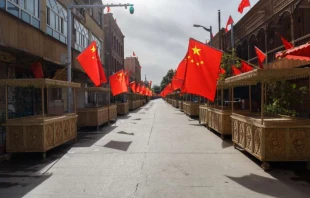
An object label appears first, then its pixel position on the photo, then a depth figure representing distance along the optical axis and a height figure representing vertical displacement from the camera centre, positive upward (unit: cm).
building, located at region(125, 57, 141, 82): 9294 +1070
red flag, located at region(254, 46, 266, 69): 1220 +168
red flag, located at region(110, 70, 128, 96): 2088 +105
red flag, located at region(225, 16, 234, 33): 2578 +649
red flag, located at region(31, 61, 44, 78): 1480 +146
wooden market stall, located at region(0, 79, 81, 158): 883 -96
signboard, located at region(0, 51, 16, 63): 1255 +177
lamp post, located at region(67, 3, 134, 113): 1467 +314
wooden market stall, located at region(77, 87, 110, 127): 1578 -95
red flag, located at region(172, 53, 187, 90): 1926 +180
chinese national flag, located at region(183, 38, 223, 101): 991 +88
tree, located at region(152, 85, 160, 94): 19031 +566
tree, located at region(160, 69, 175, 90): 9944 +756
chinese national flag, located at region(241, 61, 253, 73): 1658 +165
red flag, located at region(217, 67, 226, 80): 1676 +145
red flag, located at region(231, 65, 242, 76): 1626 +147
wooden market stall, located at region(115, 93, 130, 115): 2789 -93
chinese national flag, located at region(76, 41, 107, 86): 1438 +170
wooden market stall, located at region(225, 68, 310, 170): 727 -97
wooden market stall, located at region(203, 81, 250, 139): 1225 -90
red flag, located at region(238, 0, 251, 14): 2103 +639
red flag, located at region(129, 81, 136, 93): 4220 +168
